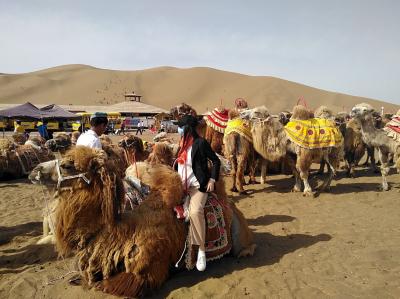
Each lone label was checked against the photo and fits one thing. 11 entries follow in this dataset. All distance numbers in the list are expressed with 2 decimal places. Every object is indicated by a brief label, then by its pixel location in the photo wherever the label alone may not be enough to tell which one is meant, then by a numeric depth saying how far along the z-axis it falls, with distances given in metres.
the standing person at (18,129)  18.92
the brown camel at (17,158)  10.77
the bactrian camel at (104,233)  3.30
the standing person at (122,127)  32.56
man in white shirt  4.15
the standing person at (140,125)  32.35
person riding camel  3.79
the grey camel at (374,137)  8.55
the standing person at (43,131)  20.41
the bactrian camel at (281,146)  8.19
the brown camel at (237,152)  8.48
